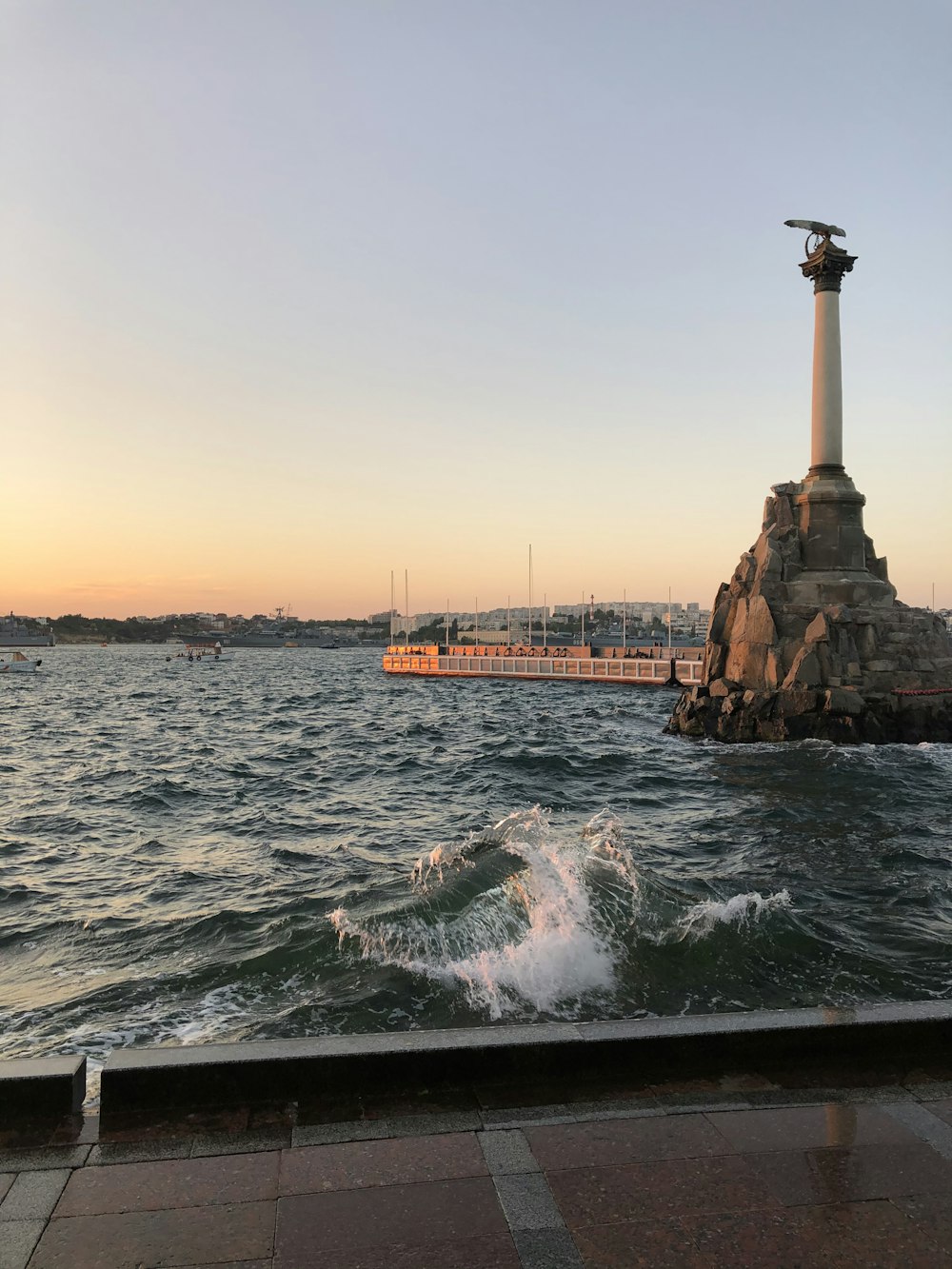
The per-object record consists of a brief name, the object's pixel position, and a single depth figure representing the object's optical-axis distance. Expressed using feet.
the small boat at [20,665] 353.92
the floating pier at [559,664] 224.53
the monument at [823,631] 105.81
